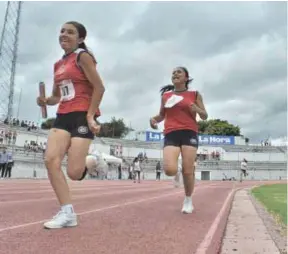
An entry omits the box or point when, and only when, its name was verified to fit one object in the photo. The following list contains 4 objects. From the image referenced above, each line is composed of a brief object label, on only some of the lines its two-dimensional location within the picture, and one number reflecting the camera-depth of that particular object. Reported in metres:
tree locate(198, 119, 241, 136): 118.69
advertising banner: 87.06
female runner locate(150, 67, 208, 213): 6.88
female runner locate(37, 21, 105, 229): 4.64
